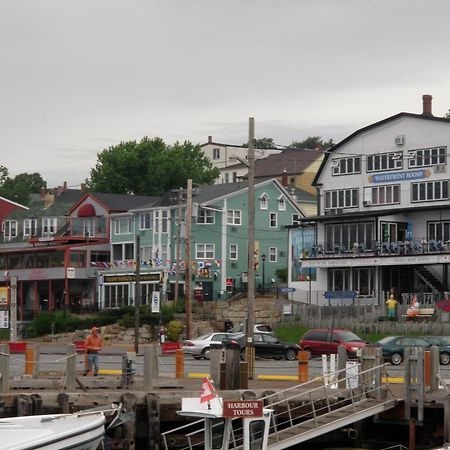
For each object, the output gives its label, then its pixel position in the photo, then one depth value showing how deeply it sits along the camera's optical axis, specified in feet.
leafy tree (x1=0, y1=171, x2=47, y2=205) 560.61
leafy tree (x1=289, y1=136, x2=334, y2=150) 620.90
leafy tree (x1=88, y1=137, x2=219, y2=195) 442.91
